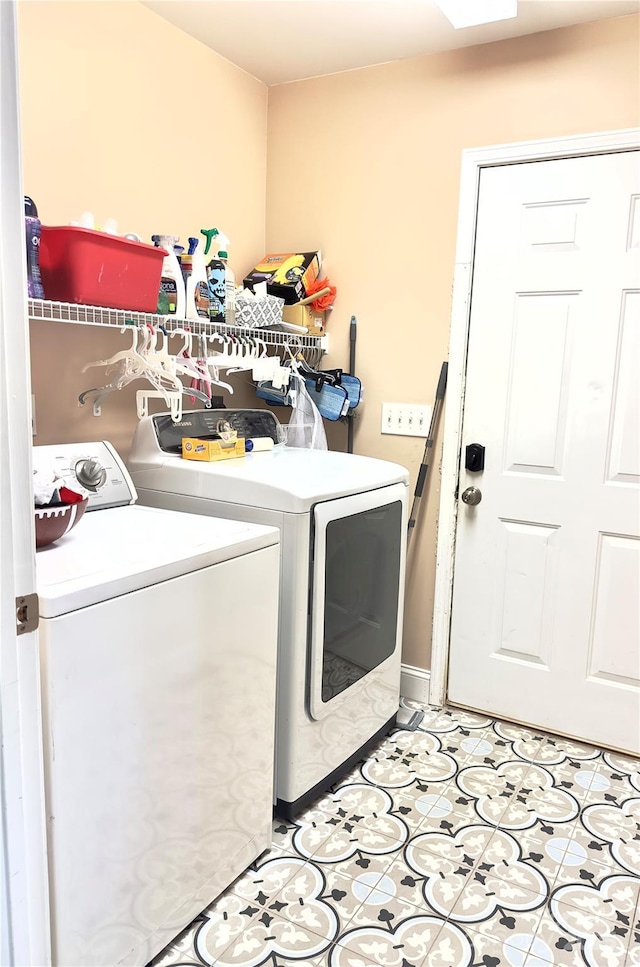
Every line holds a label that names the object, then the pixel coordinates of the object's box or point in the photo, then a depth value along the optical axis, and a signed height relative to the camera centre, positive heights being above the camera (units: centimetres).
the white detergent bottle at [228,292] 236 +27
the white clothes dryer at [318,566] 192 -57
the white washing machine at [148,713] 126 -71
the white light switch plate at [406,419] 267 -16
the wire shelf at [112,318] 176 +14
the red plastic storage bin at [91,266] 174 +26
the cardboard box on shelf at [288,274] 266 +38
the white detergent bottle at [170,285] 212 +27
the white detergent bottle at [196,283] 221 +28
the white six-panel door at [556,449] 231 -23
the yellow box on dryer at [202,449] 214 -24
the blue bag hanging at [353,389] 272 -5
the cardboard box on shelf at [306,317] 275 +23
